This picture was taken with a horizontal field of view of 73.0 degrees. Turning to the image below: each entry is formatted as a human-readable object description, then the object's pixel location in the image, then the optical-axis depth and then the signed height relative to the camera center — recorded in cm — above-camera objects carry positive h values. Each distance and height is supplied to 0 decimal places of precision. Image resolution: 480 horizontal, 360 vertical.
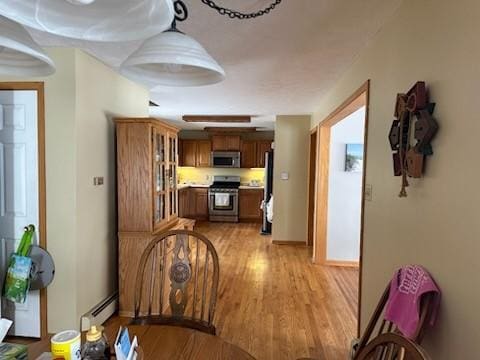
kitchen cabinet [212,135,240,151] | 782 +62
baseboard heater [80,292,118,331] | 268 -126
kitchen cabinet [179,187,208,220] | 775 -85
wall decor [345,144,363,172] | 443 +17
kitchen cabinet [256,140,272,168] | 780 +44
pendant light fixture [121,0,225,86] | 97 +35
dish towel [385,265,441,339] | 124 -52
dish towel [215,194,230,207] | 754 -75
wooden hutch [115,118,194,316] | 287 -25
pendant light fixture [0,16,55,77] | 92 +36
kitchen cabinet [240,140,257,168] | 785 +32
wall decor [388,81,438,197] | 134 +17
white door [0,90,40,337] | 244 -11
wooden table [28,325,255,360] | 116 -68
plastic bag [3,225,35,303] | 228 -80
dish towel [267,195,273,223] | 591 -78
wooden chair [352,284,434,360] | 120 -59
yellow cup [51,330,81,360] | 95 -54
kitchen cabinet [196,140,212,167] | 799 +36
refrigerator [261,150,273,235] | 624 -40
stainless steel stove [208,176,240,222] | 754 -82
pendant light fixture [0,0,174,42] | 81 +39
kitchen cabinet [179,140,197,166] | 802 +38
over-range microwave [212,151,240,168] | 780 +23
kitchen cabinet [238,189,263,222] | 761 -85
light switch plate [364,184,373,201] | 216 -15
